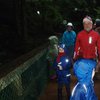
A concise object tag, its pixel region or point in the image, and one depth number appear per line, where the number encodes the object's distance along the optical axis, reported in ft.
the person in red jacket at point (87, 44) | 9.28
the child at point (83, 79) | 8.70
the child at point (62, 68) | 11.23
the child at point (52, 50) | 14.91
